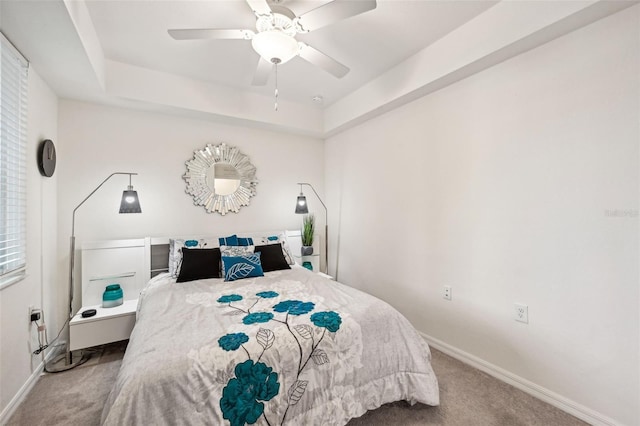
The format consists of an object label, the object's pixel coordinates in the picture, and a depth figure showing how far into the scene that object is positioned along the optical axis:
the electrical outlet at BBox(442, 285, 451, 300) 2.53
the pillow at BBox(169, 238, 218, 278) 2.76
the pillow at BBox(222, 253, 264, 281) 2.64
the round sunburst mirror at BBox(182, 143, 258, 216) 3.33
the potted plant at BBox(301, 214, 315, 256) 3.72
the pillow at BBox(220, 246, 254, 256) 2.85
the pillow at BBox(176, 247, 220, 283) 2.62
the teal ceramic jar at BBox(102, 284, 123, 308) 2.57
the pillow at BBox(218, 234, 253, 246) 3.11
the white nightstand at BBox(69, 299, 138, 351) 2.27
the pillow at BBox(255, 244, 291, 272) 2.97
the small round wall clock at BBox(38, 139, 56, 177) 2.26
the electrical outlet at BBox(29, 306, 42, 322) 2.08
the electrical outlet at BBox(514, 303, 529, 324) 2.00
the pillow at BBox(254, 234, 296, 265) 3.25
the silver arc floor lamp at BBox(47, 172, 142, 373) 2.56
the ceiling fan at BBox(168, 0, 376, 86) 1.60
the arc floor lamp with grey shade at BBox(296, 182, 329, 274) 4.07
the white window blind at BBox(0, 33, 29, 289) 1.76
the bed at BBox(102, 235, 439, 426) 1.27
